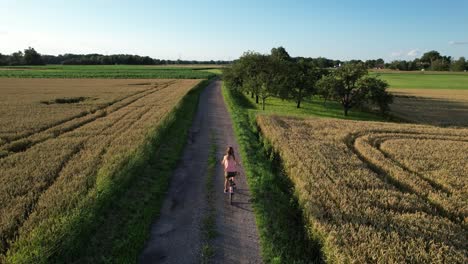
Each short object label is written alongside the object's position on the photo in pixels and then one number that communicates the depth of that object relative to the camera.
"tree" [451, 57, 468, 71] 164.71
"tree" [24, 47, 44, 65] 170.50
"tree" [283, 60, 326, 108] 46.29
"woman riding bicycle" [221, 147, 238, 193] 11.64
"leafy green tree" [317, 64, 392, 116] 40.19
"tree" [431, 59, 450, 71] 177.00
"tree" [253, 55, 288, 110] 43.25
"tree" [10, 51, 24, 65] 169.00
